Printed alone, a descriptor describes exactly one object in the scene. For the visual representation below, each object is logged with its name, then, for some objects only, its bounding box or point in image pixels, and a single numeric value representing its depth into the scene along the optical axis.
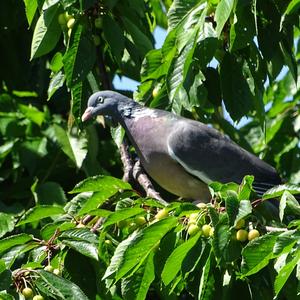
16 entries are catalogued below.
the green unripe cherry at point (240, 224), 6.90
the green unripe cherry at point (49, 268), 7.27
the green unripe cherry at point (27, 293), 6.92
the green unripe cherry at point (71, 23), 8.80
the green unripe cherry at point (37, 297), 6.87
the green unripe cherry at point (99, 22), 8.90
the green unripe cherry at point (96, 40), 9.06
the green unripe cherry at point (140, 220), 7.48
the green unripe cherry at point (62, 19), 8.86
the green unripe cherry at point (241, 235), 6.85
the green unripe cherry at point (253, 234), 6.82
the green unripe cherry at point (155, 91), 9.49
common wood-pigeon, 9.85
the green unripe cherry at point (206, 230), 6.89
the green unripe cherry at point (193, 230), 6.86
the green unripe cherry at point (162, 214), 7.23
